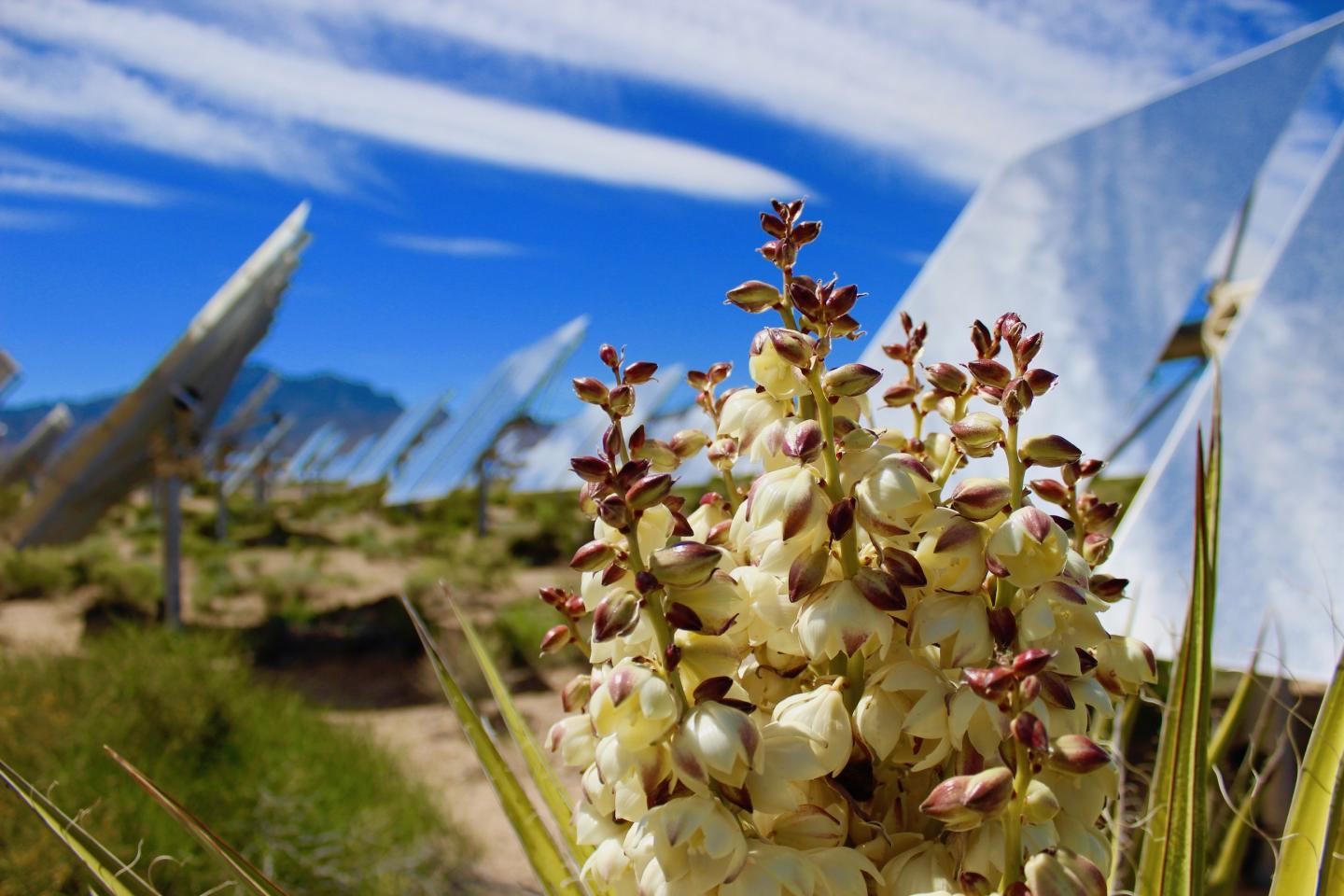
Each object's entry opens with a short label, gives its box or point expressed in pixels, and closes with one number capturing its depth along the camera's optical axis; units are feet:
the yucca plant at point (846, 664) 1.59
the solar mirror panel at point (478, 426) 36.32
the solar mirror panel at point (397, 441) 51.37
